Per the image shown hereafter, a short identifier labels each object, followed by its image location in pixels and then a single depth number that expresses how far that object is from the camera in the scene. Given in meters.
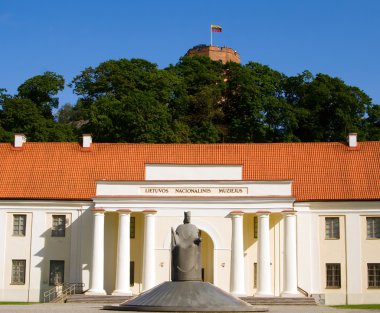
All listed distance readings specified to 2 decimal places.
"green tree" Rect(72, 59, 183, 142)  66.31
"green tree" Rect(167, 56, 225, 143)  74.00
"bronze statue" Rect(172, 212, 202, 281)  27.53
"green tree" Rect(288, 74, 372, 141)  74.44
